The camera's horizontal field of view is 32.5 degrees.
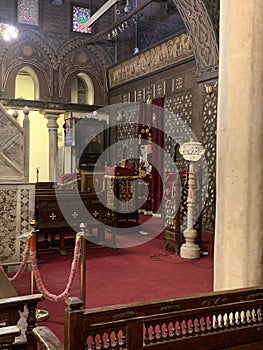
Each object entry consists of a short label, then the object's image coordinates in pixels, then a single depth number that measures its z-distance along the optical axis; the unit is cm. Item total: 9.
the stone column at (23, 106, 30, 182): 576
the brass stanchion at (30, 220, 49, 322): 391
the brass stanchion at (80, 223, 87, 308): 403
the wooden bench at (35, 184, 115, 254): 675
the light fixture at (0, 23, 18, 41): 1122
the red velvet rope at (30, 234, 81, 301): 395
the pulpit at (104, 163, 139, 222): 806
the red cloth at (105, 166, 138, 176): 859
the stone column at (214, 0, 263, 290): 277
